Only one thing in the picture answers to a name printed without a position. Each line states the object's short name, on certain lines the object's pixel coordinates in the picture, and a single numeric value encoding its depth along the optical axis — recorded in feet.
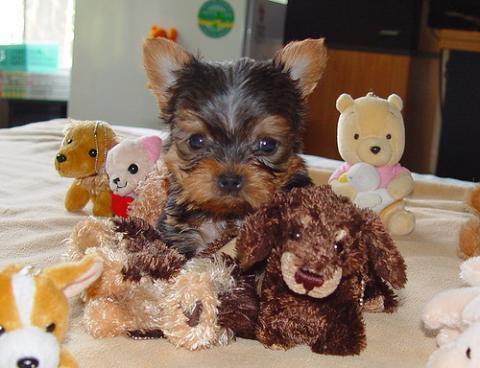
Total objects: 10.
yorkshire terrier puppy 1.12
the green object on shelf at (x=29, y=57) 5.67
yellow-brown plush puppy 1.53
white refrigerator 4.19
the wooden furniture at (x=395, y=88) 4.27
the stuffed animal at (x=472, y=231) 1.40
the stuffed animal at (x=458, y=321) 0.70
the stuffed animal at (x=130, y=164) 1.46
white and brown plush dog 0.63
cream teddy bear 1.50
